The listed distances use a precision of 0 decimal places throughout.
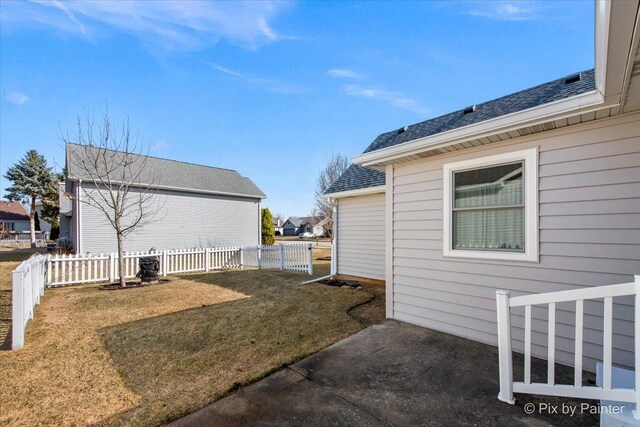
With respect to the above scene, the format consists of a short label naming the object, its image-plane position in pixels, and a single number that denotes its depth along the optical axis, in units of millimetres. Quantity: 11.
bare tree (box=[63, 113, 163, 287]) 8602
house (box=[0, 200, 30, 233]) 37625
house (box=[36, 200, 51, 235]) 39788
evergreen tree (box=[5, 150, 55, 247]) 30172
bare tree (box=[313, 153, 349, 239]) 20453
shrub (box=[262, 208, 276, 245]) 21828
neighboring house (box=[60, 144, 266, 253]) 12375
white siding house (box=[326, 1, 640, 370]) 2842
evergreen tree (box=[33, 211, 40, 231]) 37094
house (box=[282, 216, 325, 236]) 63103
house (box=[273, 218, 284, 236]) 63369
